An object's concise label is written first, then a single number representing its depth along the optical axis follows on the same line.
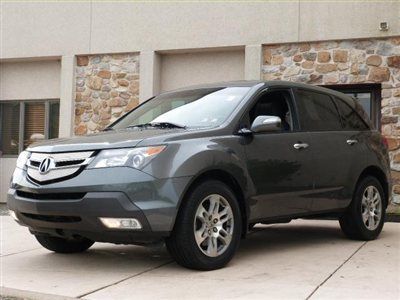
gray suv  5.17
